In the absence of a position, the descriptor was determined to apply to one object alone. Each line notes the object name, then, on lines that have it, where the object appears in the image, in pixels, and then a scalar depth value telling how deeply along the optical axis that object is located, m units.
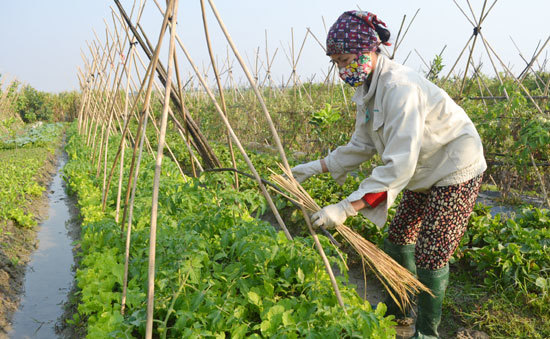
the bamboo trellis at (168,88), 1.66
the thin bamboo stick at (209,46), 1.93
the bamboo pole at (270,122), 1.66
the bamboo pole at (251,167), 1.78
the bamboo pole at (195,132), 2.43
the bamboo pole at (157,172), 1.55
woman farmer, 1.67
